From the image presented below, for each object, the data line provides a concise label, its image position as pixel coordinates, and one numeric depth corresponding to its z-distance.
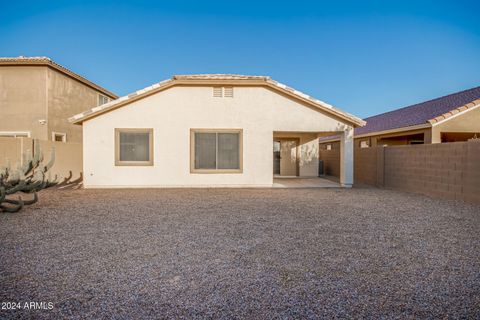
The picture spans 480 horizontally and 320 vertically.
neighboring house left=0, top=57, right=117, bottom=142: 13.62
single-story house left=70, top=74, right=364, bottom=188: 10.86
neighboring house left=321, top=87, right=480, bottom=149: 12.72
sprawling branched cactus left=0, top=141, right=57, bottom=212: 6.60
